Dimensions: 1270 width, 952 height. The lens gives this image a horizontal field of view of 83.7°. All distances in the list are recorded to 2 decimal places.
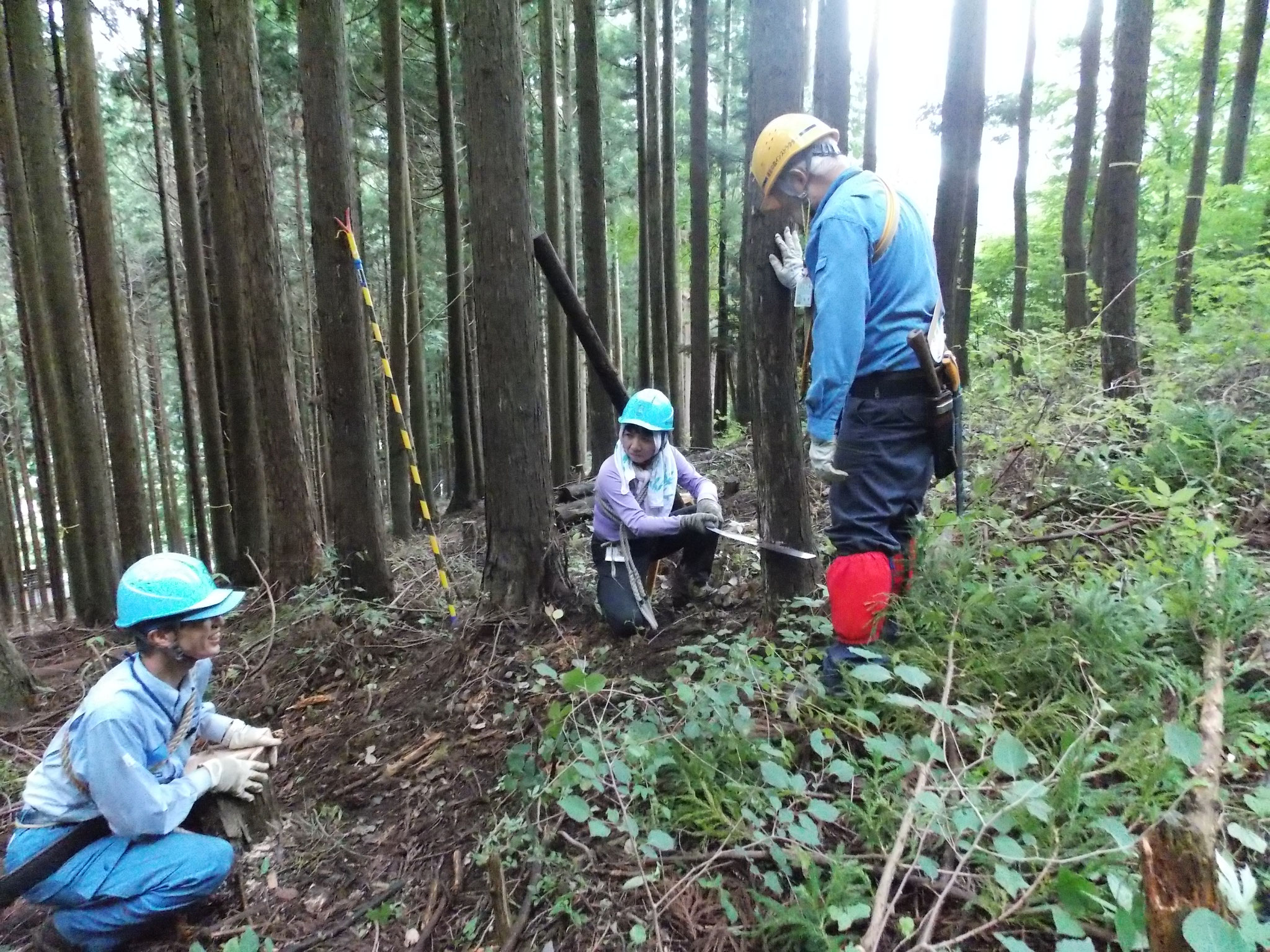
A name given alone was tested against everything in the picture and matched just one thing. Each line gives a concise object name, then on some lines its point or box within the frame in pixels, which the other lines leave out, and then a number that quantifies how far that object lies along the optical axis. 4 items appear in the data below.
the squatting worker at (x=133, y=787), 2.73
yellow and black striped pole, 5.24
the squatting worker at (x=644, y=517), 4.61
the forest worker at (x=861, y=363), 2.97
